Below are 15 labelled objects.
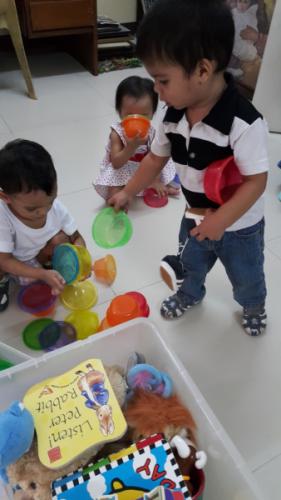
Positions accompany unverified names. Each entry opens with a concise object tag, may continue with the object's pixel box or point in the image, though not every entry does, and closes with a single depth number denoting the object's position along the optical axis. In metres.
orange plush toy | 0.64
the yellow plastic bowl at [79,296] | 1.09
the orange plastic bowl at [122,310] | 0.94
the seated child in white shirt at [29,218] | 0.84
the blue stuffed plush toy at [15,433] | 0.60
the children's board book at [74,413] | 0.63
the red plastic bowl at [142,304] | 0.96
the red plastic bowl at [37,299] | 1.07
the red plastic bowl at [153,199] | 1.45
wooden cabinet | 1.92
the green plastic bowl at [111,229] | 1.17
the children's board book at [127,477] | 0.59
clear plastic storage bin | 0.64
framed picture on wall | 1.87
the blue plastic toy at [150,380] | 0.73
